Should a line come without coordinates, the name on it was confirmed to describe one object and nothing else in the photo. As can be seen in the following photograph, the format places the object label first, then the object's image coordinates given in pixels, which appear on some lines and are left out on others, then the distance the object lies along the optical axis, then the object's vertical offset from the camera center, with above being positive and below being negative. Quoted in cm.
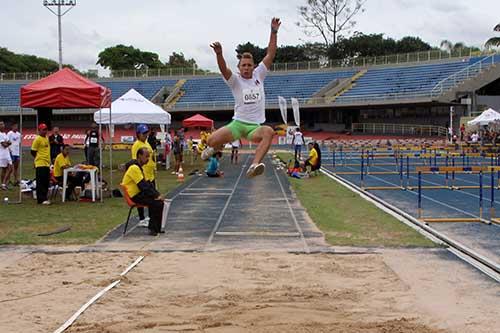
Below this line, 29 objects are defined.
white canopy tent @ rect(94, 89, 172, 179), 2283 +120
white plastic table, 1518 -67
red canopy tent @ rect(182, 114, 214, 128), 2979 +110
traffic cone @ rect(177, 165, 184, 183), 2148 -99
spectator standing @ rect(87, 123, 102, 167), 2023 +11
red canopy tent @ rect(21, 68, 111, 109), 1517 +123
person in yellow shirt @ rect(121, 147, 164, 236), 1072 -71
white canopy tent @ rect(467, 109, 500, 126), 3434 +130
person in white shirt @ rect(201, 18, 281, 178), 699 +42
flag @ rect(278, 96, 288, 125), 2926 +170
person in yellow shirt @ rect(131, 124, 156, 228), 1159 -32
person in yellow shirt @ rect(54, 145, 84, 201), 1549 -64
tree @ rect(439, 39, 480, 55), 5378 +754
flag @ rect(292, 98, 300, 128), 2932 +155
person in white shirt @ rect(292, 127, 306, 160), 2778 +18
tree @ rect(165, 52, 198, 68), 10769 +1393
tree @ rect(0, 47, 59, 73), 9594 +1290
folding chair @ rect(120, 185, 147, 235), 1076 -87
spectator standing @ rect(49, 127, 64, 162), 1847 +14
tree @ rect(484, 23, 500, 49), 5150 +776
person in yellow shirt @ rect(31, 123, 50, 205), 1470 -33
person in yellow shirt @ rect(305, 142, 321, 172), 2323 -49
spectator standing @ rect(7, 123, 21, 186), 1838 +18
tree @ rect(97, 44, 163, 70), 9481 +1275
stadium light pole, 4153 +892
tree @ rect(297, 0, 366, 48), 7257 +1447
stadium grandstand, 4994 +454
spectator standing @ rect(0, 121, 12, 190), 1736 -22
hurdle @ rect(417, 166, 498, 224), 1220 -140
